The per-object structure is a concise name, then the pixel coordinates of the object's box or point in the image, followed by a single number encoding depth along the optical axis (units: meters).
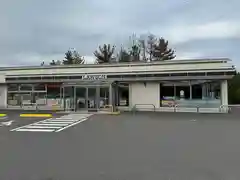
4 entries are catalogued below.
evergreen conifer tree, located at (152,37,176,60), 36.83
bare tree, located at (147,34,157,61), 37.63
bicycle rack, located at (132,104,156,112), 16.54
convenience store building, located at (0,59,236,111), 15.80
